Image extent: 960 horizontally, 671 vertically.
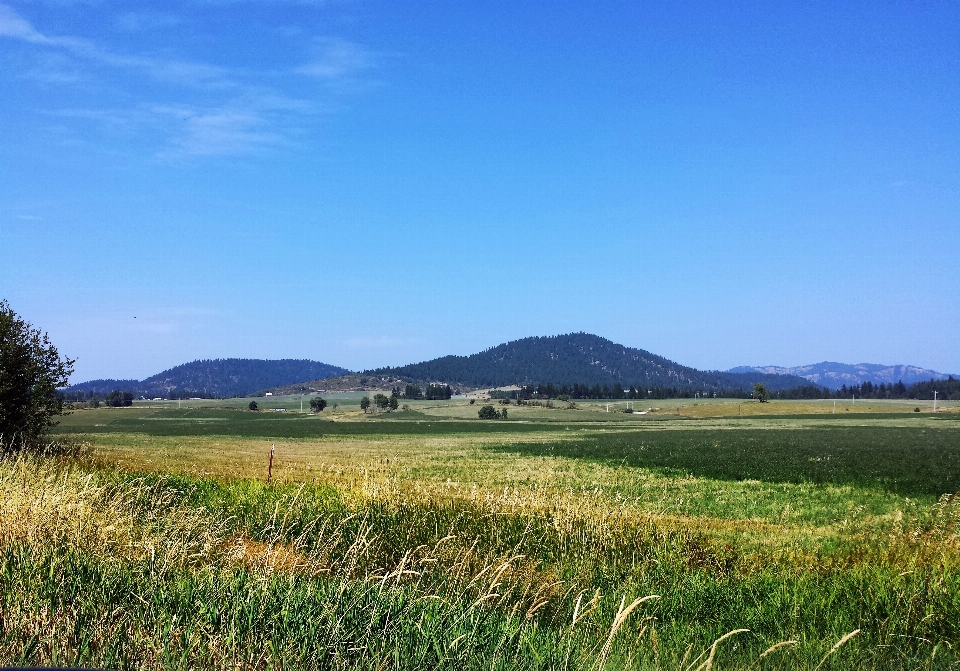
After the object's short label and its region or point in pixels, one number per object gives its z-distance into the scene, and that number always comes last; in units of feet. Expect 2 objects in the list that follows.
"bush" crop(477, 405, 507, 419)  530.27
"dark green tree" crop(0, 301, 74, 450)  86.99
